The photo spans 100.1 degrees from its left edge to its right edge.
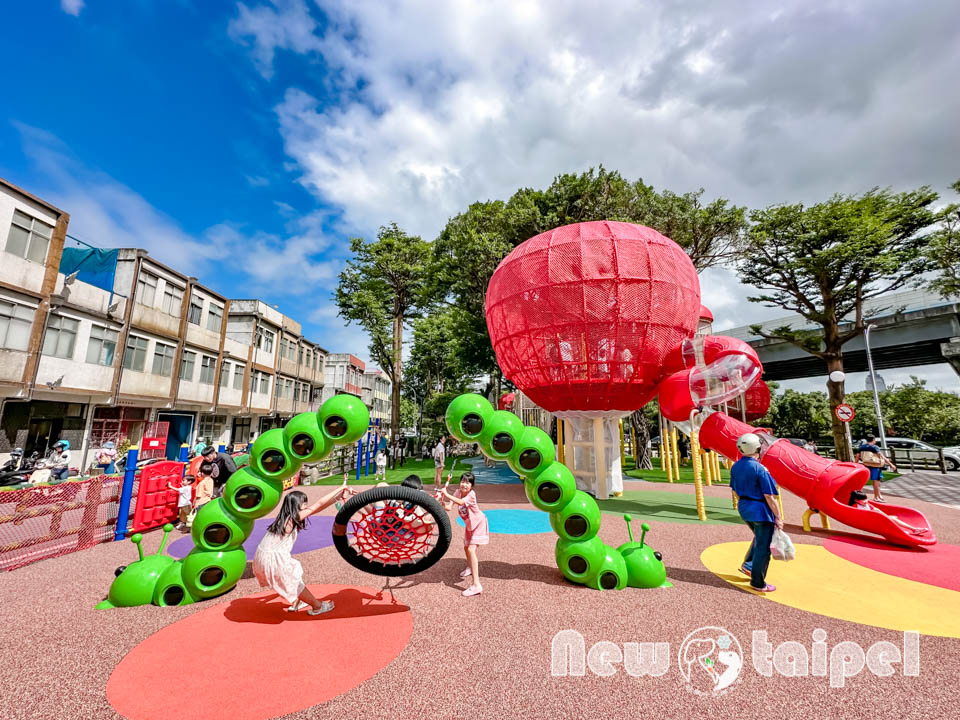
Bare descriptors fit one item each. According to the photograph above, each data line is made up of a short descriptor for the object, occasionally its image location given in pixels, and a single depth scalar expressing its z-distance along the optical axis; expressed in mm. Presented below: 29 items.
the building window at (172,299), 22031
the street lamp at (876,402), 19780
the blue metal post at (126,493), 7702
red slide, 6977
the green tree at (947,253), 16328
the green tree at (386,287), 26984
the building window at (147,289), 20438
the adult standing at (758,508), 5082
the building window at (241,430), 29094
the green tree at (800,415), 43062
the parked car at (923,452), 20062
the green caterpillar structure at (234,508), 4832
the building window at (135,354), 19594
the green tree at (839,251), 16969
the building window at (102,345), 17891
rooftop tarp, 18359
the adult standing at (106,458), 16250
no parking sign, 15269
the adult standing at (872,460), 8059
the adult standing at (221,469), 8438
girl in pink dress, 5312
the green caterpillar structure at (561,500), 5336
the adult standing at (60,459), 12883
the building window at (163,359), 21281
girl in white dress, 4320
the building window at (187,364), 23033
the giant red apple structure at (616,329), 9188
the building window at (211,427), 26062
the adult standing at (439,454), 16491
